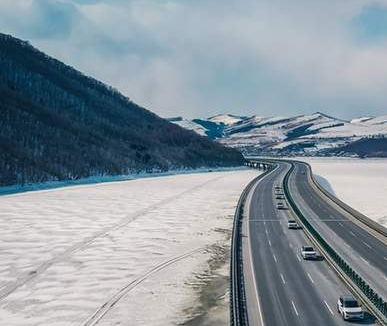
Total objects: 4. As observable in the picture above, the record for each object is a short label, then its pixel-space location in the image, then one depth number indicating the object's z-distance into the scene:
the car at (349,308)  31.45
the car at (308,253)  47.62
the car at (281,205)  84.44
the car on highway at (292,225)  64.62
